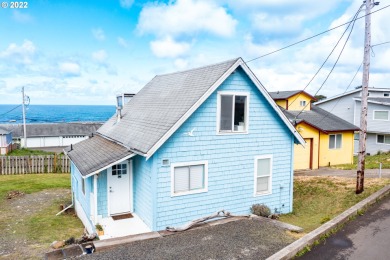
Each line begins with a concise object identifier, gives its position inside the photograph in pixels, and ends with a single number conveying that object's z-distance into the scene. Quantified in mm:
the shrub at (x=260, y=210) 13562
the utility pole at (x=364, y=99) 13023
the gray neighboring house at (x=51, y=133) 55878
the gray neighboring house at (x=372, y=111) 35812
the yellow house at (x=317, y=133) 25609
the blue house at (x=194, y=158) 11781
